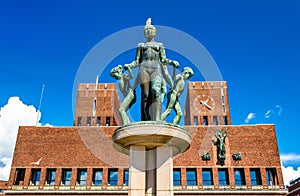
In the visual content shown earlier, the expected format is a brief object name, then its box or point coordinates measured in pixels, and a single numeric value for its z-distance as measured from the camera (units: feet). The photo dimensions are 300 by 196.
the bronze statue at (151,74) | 31.12
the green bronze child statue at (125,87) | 31.17
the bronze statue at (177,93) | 31.53
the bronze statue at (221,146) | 128.57
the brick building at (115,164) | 125.39
